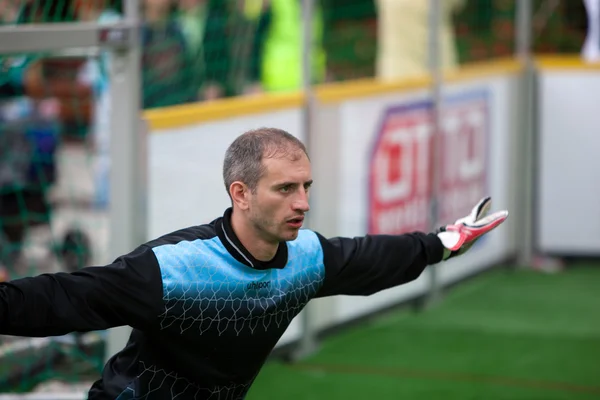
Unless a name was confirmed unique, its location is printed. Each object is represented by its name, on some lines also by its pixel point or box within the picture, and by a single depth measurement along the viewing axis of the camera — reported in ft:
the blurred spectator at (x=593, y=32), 74.74
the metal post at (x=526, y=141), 70.79
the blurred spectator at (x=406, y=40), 62.59
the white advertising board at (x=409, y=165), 53.26
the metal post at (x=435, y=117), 60.54
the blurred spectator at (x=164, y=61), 54.24
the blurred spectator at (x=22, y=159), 49.60
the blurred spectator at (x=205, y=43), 56.39
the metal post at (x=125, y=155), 38.78
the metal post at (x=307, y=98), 51.01
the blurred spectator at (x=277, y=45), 60.29
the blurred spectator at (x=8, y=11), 41.69
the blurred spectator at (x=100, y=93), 41.22
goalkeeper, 23.93
